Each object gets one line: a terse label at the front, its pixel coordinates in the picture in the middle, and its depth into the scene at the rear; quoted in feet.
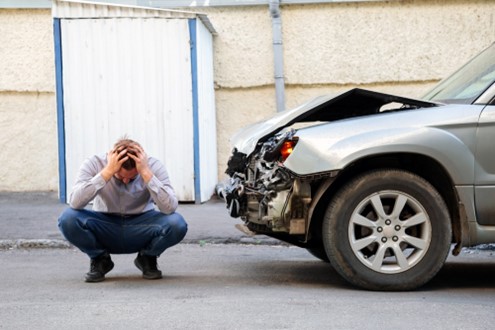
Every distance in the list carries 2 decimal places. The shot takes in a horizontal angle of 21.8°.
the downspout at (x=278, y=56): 54.76
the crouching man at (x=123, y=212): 30.51
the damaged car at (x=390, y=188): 28.34
